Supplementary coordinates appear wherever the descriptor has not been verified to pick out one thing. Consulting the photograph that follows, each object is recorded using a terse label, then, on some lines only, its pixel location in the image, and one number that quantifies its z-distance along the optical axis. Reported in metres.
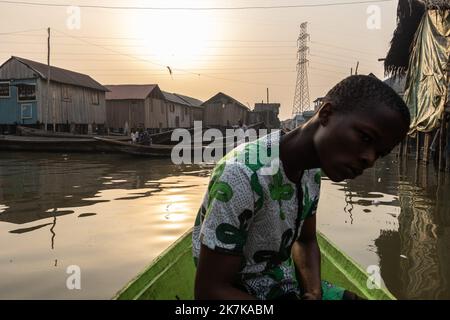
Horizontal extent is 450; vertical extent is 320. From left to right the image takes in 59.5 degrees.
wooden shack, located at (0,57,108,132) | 26.31
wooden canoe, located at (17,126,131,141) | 22.19
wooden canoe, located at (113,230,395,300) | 2.42
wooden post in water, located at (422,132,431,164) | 11.76
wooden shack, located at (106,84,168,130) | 35.91
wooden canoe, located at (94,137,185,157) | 17.72
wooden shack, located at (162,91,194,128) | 42.53
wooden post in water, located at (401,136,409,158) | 16.26
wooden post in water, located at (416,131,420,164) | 11.82
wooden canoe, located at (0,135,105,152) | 19.64
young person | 1.43
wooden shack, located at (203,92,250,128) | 45.25
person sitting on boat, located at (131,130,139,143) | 21.17
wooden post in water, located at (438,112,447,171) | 10.32
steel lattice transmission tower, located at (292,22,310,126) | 57.41
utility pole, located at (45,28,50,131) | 25.41
